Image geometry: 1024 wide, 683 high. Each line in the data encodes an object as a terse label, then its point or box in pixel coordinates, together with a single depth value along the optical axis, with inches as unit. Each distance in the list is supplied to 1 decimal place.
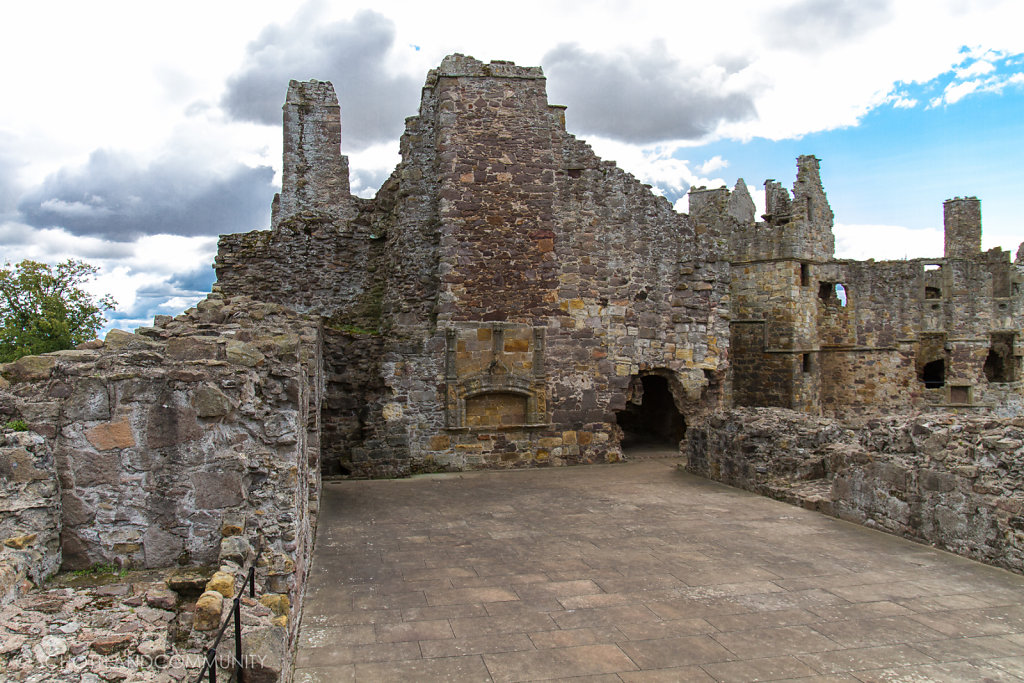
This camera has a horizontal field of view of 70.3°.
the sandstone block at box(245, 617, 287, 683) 151.9
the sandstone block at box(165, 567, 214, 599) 175.5
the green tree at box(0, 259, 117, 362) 1109.1
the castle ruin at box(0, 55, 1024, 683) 192.7
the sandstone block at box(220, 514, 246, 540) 195.9
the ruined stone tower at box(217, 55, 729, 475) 524.1
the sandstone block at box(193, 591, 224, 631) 156.3
